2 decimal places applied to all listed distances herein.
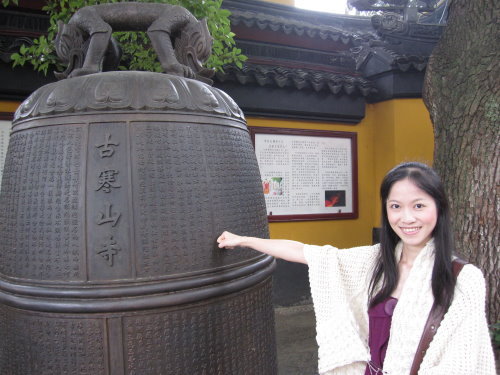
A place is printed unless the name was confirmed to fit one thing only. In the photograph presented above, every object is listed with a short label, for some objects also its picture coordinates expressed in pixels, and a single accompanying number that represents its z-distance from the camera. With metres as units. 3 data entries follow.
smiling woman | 1.43
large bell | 1.82
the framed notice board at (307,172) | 5.41
